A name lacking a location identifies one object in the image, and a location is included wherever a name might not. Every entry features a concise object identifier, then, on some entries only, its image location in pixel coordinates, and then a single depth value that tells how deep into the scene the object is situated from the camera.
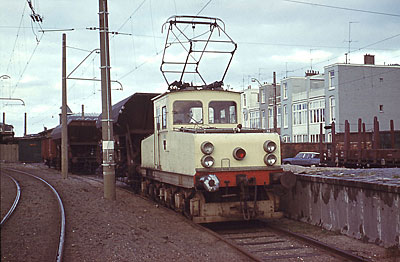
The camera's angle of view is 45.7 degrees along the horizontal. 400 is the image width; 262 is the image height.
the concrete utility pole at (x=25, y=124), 74.10
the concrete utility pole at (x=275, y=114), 33.44
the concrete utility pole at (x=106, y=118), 15.12
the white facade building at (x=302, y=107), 47.84
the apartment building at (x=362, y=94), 44.53
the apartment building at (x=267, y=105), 57.19
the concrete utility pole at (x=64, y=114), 24.92
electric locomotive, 9.47
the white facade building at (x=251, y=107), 62.09
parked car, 33.24
